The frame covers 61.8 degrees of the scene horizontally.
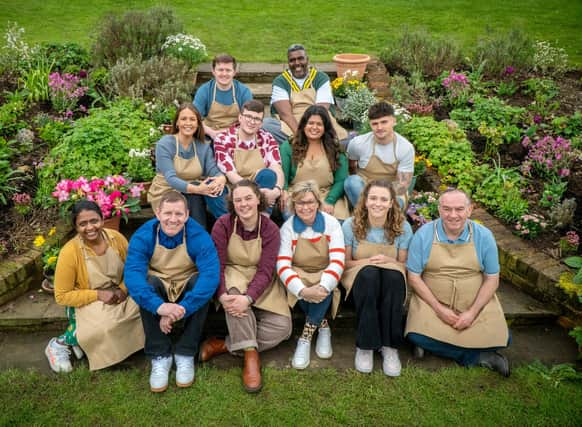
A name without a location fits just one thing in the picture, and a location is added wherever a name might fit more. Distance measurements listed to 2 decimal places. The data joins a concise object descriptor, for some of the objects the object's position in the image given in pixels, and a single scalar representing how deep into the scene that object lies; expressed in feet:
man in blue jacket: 11.04
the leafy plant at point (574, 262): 12.82
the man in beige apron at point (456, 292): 11.38
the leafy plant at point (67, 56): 22.31
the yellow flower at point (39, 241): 13.67
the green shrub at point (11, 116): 18.07
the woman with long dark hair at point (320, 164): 14.23
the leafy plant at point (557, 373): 11.25
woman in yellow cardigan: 11.25
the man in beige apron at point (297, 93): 17.29
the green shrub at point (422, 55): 24.04
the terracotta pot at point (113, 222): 14.05
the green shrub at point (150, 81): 19.92
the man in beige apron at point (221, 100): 16.30
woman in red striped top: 11.73
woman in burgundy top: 11.60
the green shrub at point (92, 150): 15.03
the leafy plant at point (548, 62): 24.17
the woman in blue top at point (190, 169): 13.52
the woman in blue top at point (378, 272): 11.44
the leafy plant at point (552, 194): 15.31
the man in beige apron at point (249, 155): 14.01
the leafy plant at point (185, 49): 22.94
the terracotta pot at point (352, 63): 22.71
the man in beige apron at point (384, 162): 14.46
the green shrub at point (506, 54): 24.07
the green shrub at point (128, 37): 23.11
